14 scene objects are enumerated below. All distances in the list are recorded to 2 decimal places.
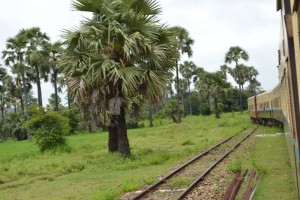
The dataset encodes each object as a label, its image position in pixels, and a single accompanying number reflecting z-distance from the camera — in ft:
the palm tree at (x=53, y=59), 144.07
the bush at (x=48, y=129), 78.43
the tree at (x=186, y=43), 168.96
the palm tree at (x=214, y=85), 200.64
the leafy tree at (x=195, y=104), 295.52
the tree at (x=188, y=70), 302.58
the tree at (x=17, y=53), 132.99
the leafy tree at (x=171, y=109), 197.09
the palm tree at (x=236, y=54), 210.79
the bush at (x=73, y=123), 174.12
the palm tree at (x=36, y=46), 130.93
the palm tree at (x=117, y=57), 53.21
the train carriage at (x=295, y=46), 9.68
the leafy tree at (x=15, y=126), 175.01
